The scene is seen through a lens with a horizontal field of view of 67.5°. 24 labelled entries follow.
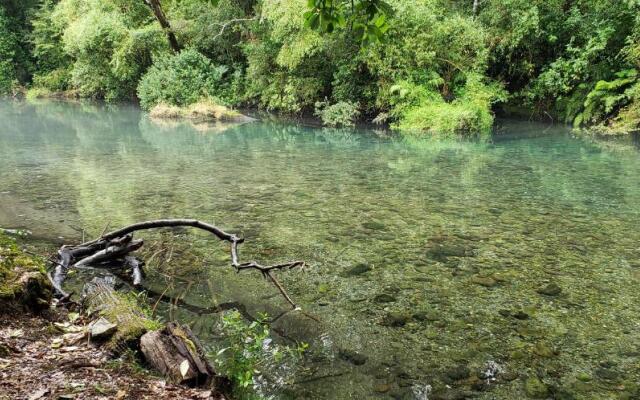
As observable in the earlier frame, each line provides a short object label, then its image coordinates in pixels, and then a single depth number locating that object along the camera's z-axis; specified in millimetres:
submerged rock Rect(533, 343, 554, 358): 4202
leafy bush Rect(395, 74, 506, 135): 19938
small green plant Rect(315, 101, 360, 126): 22203
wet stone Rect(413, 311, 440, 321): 4836
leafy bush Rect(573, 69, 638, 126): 18844
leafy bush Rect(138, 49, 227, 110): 27453
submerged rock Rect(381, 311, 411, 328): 4742
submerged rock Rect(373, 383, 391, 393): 3697
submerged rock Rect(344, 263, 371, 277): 5941
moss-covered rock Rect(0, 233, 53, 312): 3717
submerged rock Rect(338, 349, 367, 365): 4105
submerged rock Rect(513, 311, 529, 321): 4852
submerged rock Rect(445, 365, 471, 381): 3898
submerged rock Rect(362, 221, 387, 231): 7719
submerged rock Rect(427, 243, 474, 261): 6527
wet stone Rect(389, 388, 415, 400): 3623
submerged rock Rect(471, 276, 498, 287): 5664
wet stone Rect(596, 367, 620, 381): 3898
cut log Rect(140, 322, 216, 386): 3121
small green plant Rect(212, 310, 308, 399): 3334
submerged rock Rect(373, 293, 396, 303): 5223
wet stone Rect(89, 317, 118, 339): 3500
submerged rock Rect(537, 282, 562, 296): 5406
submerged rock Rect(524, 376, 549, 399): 3670
